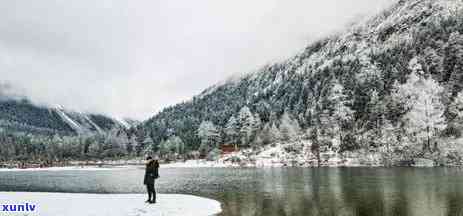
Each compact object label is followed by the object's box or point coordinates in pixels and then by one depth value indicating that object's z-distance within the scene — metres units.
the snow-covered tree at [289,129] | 171.50
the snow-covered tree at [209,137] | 188.12
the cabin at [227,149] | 170.40
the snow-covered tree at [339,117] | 164.25
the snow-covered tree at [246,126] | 180.50
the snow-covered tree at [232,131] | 187.00
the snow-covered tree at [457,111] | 119.56
